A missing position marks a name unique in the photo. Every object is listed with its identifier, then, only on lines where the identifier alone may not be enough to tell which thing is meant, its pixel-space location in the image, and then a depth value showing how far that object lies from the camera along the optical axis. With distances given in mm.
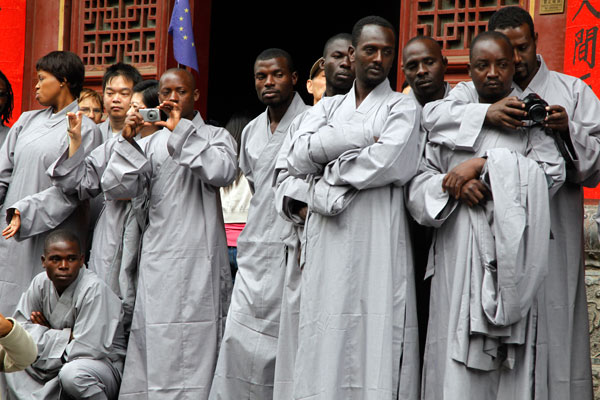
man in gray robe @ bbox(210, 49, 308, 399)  11408
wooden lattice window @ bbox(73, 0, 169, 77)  15716
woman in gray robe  12915
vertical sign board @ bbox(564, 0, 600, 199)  12584
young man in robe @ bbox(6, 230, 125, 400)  12063
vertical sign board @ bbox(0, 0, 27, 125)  16583
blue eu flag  14812
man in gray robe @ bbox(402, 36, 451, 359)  10703
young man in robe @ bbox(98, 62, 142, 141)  14260
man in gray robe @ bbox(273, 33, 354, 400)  10681
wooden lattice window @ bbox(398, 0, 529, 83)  13305
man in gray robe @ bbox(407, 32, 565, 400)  9372
